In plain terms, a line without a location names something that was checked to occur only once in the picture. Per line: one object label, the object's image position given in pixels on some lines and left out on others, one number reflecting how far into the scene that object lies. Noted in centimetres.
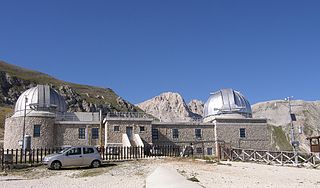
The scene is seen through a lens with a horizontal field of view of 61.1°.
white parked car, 1749
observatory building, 3130
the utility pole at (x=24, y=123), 3055
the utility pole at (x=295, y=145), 2168
